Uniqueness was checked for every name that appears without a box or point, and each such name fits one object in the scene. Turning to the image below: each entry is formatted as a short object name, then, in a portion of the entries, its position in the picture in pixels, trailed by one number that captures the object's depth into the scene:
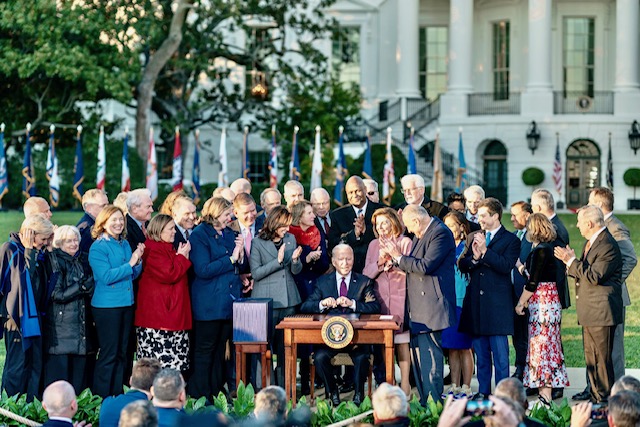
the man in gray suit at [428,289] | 11.20
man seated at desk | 11.59
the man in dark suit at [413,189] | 12.36
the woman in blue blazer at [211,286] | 11.63
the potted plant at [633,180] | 44.25
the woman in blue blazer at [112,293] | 11.12
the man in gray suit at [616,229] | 12.02
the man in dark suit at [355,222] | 12.96
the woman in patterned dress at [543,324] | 11.75
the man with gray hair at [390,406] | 7.61
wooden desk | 11.00
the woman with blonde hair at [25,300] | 10.91
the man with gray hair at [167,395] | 7.86
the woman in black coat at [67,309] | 11.04
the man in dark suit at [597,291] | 11.20
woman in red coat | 11.38
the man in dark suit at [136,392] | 8.48
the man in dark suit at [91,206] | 12.29
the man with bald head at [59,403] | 7.95
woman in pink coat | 11.54
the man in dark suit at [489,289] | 11.63
